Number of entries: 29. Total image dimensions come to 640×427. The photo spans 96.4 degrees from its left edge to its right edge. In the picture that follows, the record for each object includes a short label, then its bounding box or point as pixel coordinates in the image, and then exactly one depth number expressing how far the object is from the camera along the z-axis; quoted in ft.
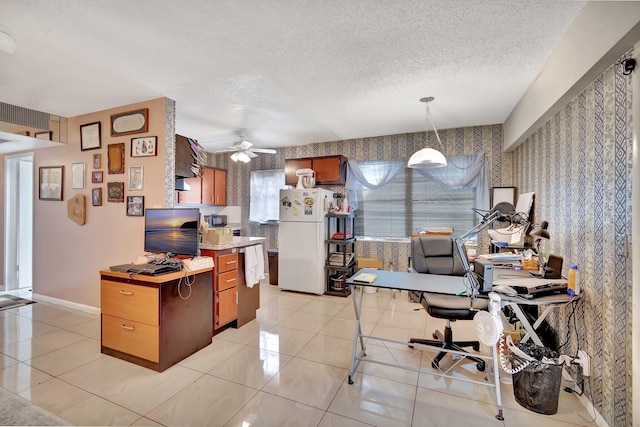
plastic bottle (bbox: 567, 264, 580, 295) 6.76
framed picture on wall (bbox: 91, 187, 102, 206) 12.12
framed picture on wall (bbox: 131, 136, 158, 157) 10.80
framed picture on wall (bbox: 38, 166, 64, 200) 13.28
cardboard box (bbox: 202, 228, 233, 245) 10.25
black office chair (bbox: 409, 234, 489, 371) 7.95
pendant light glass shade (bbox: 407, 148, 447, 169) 10.97
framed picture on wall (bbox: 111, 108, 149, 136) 11.07
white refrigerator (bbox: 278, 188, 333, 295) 15.11
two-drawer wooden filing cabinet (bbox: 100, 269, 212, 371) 7.92
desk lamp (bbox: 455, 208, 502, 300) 6.66
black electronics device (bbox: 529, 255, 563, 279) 7.53
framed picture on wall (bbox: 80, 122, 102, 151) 12.17
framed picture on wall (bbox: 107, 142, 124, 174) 11.58
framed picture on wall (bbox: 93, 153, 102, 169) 12.15
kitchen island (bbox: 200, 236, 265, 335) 10.06
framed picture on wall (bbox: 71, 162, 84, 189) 12.64
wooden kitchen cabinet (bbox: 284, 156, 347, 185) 16.72
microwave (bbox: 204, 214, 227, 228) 18.18
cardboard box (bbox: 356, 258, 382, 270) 16.10
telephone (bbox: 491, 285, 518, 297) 6.53
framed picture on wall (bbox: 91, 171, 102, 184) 12.13
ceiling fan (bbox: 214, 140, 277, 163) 14.78
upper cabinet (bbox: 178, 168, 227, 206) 18.45
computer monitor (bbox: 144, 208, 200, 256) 8.73
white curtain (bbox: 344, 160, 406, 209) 16.37
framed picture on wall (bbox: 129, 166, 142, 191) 11.16
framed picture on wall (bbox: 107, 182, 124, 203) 11.58
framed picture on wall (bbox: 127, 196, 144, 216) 11.10
